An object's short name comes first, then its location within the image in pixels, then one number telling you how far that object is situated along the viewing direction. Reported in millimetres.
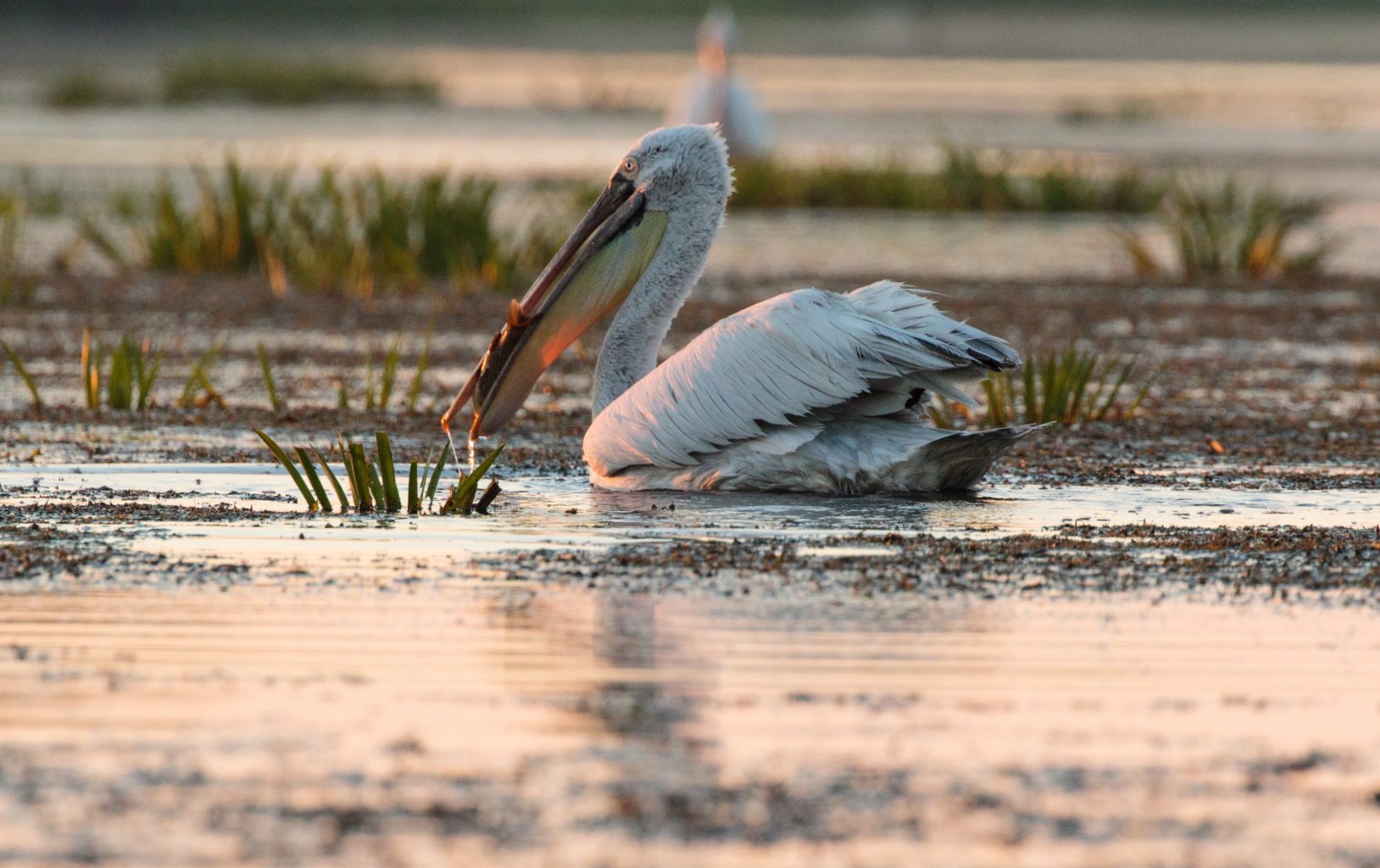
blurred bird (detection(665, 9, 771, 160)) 41844
